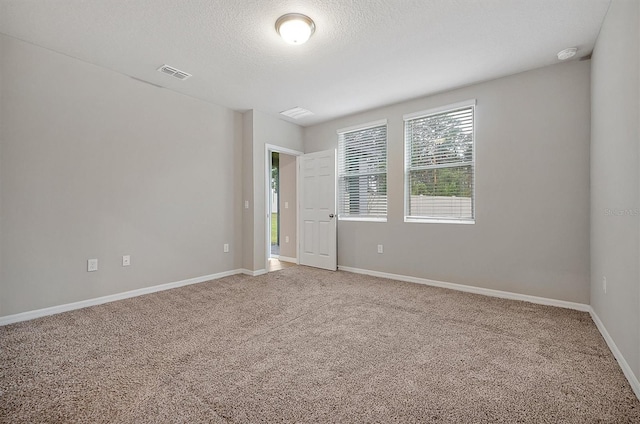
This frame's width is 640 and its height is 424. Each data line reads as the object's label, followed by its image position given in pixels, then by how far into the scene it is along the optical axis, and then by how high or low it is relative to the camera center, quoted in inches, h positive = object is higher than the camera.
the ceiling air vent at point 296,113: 182.7 +60.5
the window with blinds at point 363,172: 181.5 +23.0
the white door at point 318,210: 195.5 -1.3
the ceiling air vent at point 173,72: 127.1 +60.7
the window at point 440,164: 148.9 +22.7
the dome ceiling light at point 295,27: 92.5 +57.9
